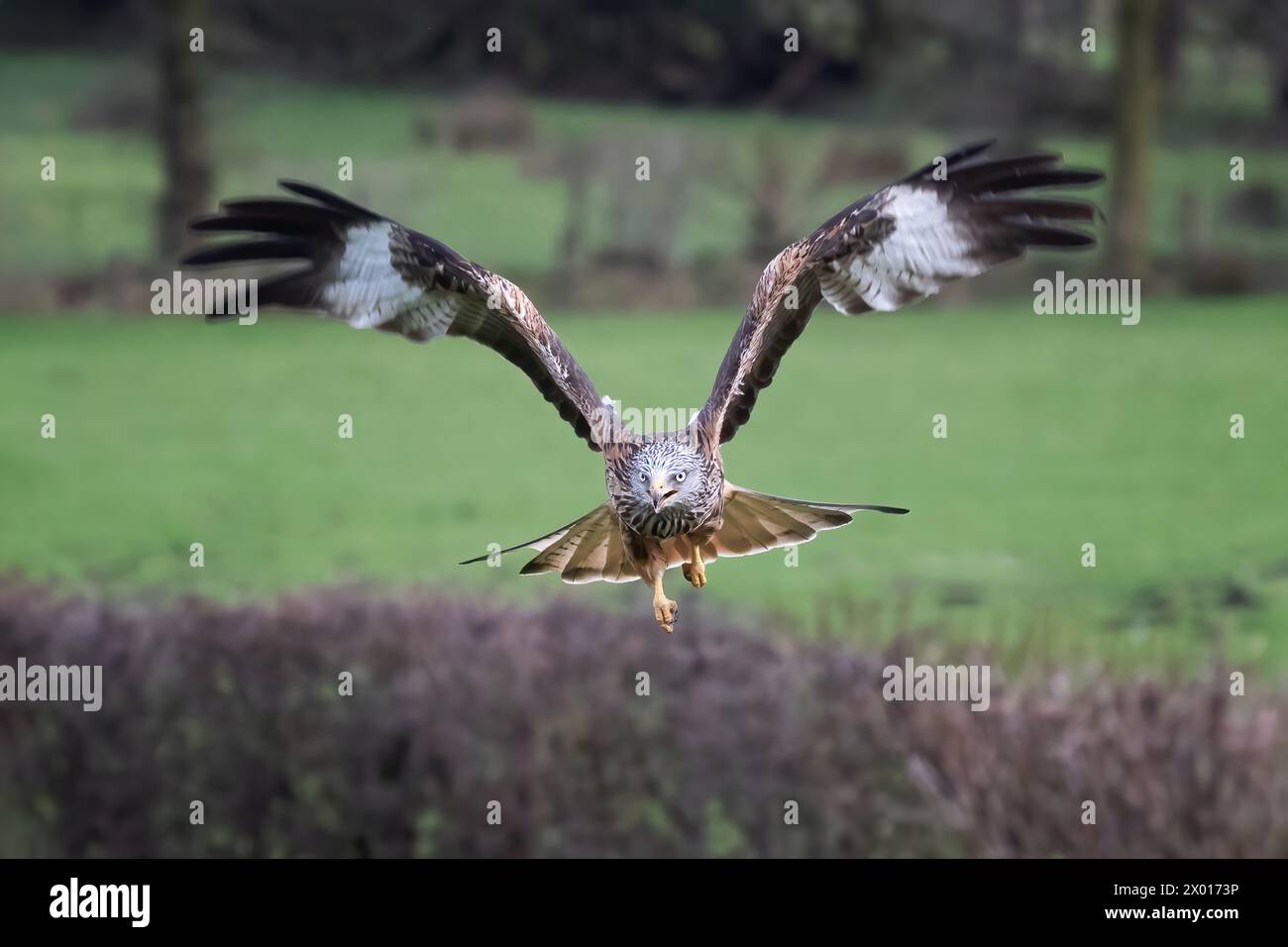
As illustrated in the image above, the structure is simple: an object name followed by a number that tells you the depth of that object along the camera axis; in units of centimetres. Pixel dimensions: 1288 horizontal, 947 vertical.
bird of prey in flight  630
